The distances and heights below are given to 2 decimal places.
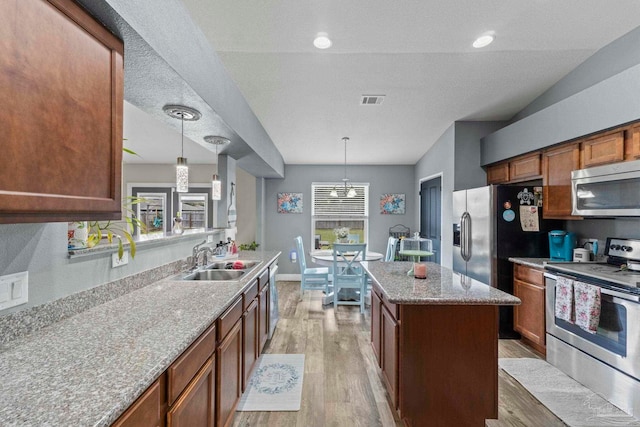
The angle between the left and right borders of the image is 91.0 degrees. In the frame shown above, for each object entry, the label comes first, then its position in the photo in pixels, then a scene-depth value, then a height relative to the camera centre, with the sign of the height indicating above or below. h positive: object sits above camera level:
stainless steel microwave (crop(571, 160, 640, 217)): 2.36 +0.26
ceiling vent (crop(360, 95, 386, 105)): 3.64 +1.43
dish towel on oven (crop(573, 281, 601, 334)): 2.32 -0.64
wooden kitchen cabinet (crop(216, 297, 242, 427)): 1.67 -0.85
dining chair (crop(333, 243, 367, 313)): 4.22 -0.74
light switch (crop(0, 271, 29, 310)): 1.11 -0.26
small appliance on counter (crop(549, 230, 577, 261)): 3.12 -0.24
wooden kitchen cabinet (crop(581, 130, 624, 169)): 2.50 +0.61
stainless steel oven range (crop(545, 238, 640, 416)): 2.11 -0.84
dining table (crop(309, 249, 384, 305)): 4.50 -0.58
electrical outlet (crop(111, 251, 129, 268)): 1.73 -0.24
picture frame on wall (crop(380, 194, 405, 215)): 6.39 +0.33
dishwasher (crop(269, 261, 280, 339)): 3.33 -0.93
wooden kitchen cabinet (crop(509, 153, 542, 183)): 3.39 +0.60
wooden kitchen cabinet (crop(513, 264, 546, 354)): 3.01 -0.84
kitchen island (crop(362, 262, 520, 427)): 1.90 -0.86
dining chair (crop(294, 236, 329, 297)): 4.56 -0.85
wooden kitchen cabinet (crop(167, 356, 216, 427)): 1.18 -0.78
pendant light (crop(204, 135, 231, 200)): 2.64 +0.35
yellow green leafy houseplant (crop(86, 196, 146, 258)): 1.62 -0.08
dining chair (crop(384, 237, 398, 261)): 4.73 -0.45
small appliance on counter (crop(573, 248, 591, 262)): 2.98 -0.32
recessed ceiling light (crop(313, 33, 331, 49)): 2.59 +1.51
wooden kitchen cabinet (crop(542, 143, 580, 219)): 2.96 +0.43
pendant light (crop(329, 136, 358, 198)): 6.26 +0.64
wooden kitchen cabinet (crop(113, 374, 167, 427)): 0.88 -0.59
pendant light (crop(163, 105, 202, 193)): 1.99 +0.36
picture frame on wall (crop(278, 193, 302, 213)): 6.37 +0.34
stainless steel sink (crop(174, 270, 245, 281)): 2.58 -0.47
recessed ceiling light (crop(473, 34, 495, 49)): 2.61 +1.53
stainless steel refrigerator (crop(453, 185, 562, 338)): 3.34 -0.12
